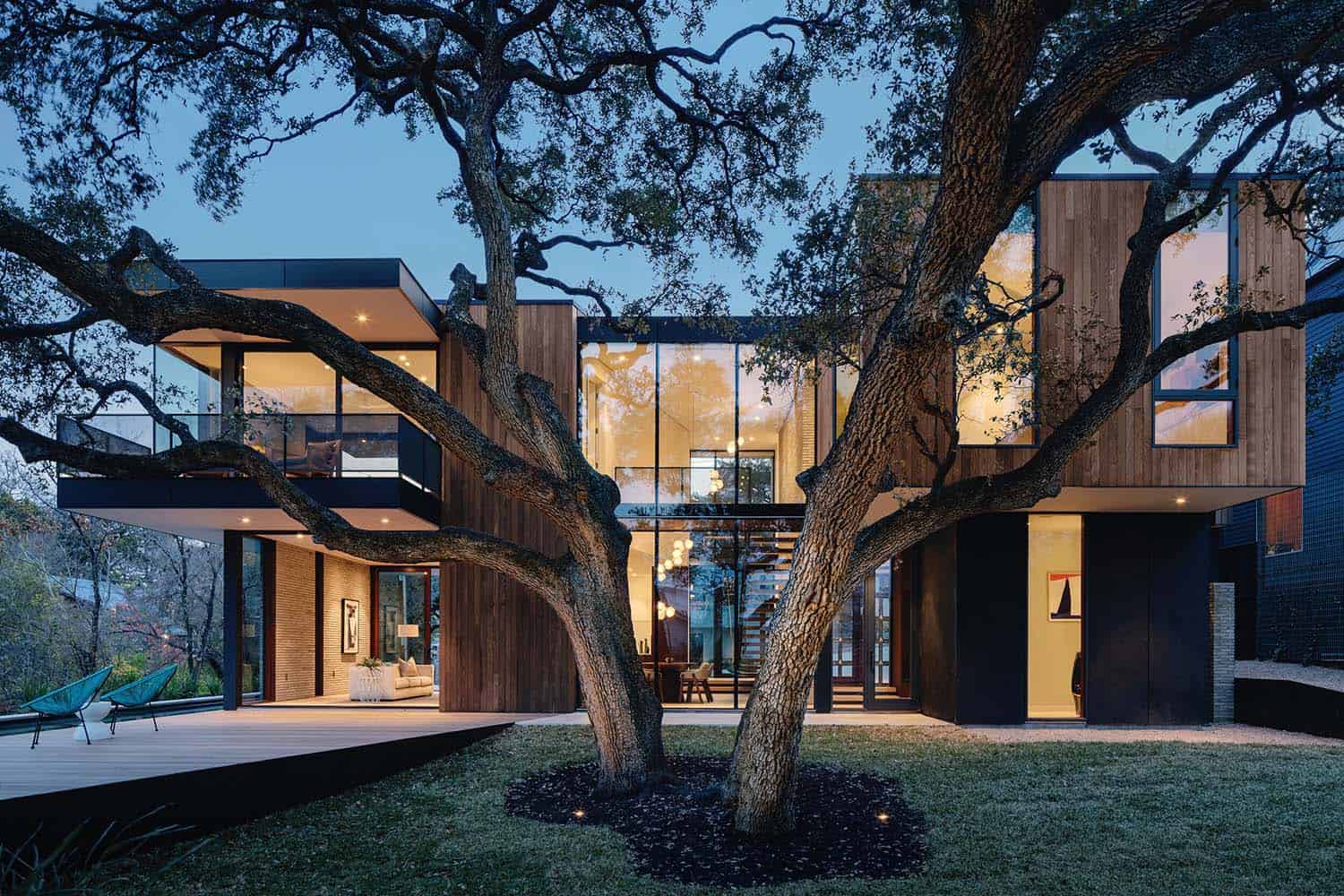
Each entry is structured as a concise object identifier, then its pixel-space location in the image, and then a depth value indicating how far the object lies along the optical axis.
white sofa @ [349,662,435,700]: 13.00
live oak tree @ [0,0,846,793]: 6.04
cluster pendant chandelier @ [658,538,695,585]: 11.99
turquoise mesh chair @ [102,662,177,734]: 8.55
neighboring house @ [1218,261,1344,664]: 15.36
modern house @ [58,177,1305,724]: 9.73
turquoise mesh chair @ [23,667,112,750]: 7.60
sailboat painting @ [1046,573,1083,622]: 11.37
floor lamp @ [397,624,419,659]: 14.84
